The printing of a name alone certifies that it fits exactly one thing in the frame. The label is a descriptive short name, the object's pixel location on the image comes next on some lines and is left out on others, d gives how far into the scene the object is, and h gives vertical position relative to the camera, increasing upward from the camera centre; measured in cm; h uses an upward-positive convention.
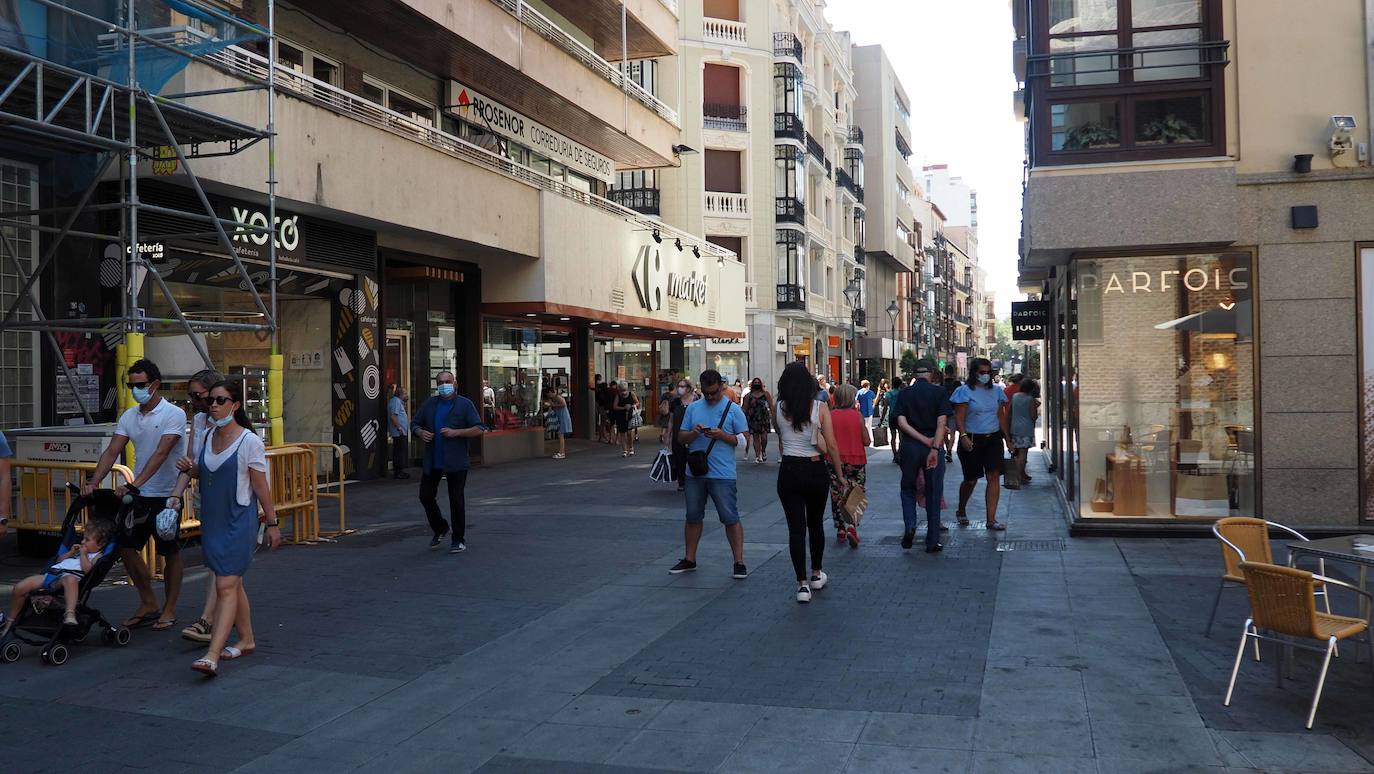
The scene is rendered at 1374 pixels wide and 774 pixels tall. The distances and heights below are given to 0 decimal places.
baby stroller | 691 -143
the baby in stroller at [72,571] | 691 -109
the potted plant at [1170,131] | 1130 +248
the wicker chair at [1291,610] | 532 -113
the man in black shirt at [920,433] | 1073 -49
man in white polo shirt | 759 -49
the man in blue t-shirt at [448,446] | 1103 -56
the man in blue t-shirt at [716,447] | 927 -50
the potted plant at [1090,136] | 1145 +247
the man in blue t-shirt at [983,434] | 1214 -57
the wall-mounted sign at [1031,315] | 1917 +110
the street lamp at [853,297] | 4194 +357
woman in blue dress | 669 -65
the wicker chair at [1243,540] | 660 -98
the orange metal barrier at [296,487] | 1164 -98
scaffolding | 1039 +288
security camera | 1077 +225
